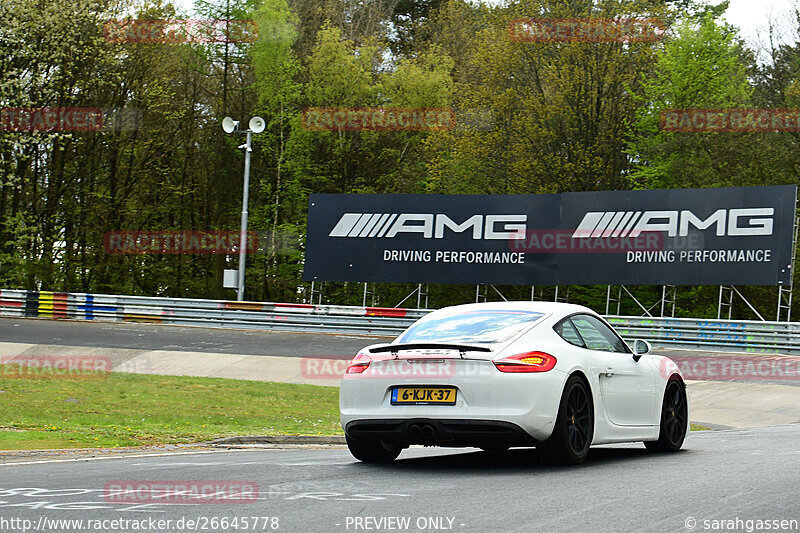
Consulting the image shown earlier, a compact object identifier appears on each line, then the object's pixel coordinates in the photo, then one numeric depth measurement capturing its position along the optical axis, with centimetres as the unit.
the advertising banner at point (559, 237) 3119
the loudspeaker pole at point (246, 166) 3675
